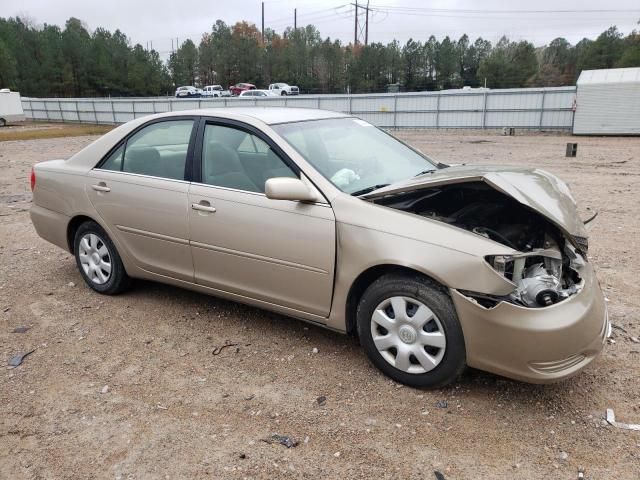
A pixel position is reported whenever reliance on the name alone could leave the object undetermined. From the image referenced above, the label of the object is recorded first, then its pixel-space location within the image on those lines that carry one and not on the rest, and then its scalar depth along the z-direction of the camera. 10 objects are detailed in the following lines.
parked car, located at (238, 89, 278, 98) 41.07
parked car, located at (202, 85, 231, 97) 54.49
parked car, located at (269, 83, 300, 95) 47.09
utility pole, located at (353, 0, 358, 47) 71.62
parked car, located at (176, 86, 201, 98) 52.79
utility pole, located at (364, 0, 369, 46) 70.24
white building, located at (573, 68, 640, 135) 18.84
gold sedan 2.78
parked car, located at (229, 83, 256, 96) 54.01
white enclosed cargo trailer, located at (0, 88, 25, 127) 31.92
